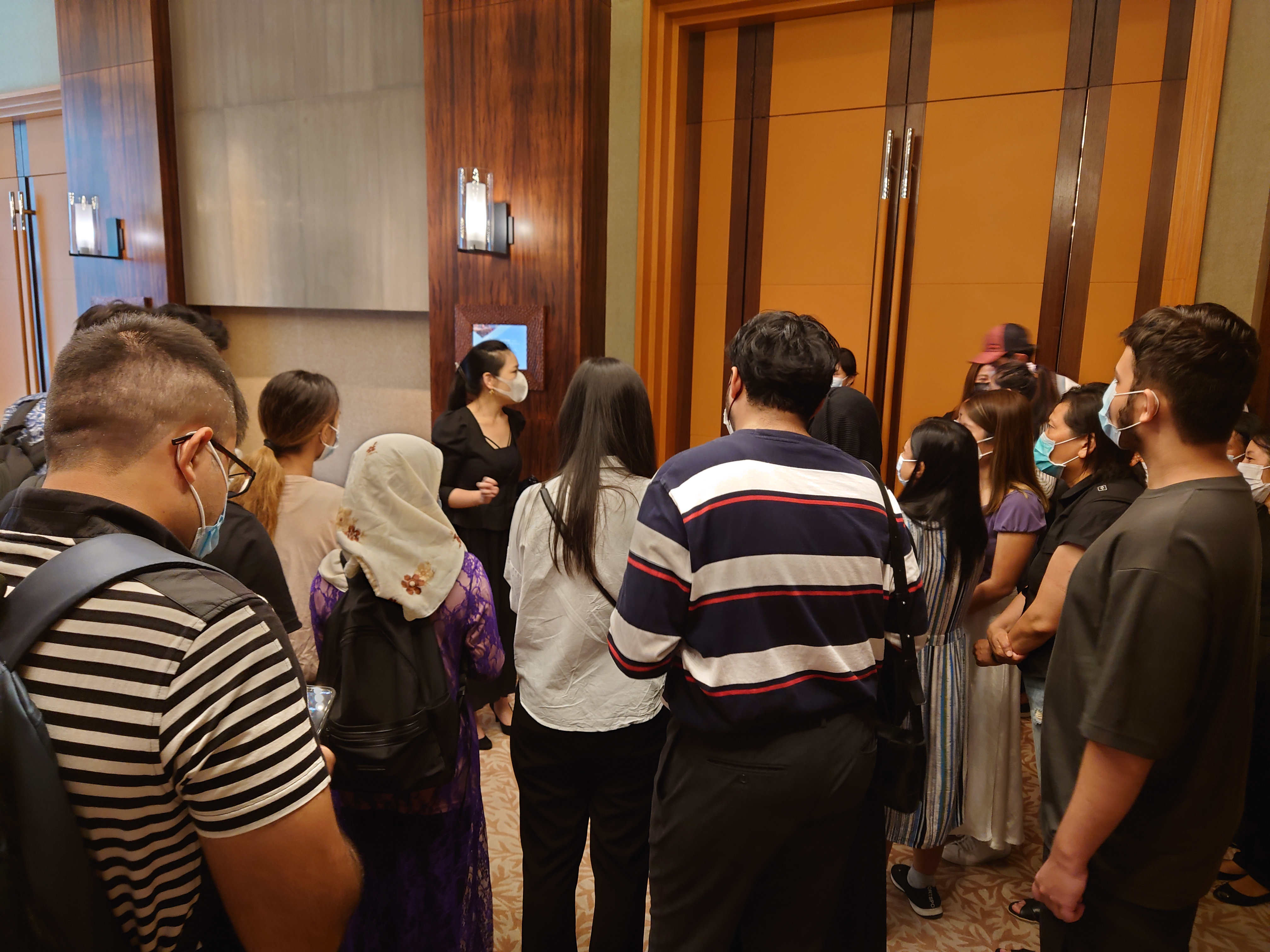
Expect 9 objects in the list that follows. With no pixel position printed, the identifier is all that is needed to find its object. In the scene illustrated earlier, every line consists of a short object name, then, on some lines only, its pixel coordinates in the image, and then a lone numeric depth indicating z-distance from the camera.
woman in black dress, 3.52
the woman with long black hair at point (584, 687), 1.82
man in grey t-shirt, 1.30
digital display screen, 4.46
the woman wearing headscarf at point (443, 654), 1.62
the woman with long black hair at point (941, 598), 2.08
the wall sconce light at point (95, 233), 5.70
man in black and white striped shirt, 0.80
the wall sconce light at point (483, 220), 4.39
